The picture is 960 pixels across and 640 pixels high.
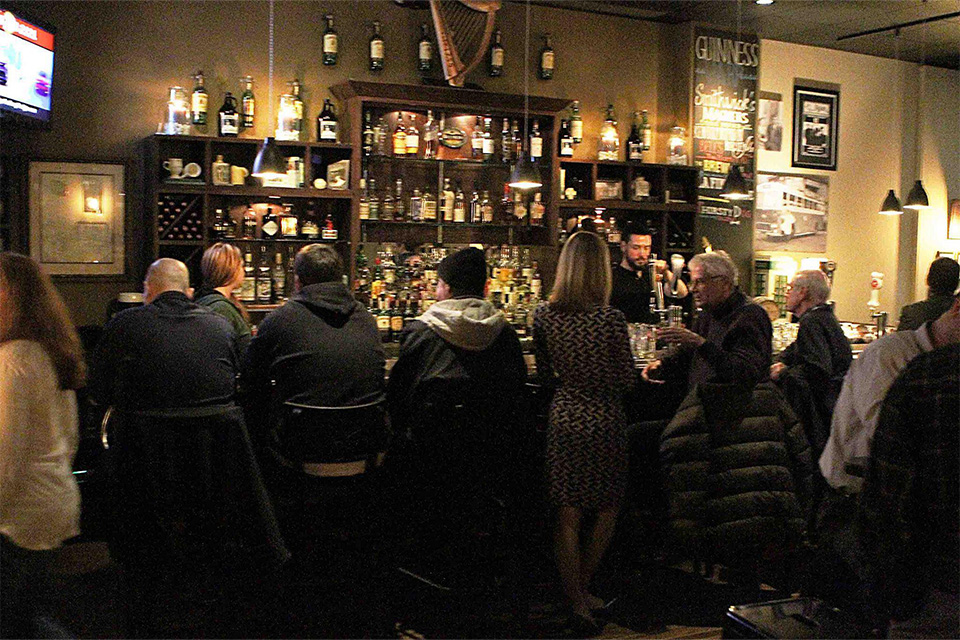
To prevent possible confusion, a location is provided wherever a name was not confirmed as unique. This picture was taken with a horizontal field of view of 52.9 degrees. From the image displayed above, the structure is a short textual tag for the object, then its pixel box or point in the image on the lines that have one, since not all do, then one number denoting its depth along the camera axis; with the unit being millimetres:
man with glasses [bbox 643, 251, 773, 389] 3725
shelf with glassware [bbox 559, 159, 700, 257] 7770
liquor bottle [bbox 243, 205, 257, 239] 6672
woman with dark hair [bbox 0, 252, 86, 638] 2617
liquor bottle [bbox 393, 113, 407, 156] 7113
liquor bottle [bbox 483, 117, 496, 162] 7410
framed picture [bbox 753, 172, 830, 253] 9117
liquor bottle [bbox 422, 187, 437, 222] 7266
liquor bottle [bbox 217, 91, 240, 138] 6555
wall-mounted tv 5316
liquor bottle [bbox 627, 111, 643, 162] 8047
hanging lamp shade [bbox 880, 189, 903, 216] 8789
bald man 3418
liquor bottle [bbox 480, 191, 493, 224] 7449
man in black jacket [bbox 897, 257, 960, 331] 5500
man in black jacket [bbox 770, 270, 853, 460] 4199
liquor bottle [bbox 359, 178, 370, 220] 6984
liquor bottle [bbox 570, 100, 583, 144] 7859
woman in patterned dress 3717
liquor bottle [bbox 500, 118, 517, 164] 7516
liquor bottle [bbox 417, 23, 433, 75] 7316
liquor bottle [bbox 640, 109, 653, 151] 8211
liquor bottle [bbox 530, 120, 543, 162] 7541
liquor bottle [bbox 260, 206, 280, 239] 6699
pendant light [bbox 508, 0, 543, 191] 5914
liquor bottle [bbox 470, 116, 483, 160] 7402
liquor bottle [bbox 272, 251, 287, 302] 6832
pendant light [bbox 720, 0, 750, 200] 7102
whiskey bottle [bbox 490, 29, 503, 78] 7573
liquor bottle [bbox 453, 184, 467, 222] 7391
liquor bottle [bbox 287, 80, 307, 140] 6844
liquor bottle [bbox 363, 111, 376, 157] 6977
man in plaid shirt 2035
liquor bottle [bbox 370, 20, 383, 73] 7199
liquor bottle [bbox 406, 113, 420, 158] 7152
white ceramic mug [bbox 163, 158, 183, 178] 6336
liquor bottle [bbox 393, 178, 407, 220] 7168
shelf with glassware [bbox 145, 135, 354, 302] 6340
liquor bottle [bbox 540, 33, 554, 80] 7816
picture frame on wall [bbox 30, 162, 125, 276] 6270
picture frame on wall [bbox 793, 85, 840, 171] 9367
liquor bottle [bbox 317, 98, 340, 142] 6875
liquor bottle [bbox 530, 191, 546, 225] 7484
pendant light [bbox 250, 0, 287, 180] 5613
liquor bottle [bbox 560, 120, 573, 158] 7742
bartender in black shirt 5832
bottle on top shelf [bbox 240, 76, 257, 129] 6777
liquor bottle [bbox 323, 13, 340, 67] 7012
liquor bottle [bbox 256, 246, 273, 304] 6742
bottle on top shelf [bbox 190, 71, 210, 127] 6566
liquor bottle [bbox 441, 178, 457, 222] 7352
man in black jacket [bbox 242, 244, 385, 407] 3629
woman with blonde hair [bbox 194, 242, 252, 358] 4234
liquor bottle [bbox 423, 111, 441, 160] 7254
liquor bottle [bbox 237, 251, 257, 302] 6676
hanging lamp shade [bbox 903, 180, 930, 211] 8570
